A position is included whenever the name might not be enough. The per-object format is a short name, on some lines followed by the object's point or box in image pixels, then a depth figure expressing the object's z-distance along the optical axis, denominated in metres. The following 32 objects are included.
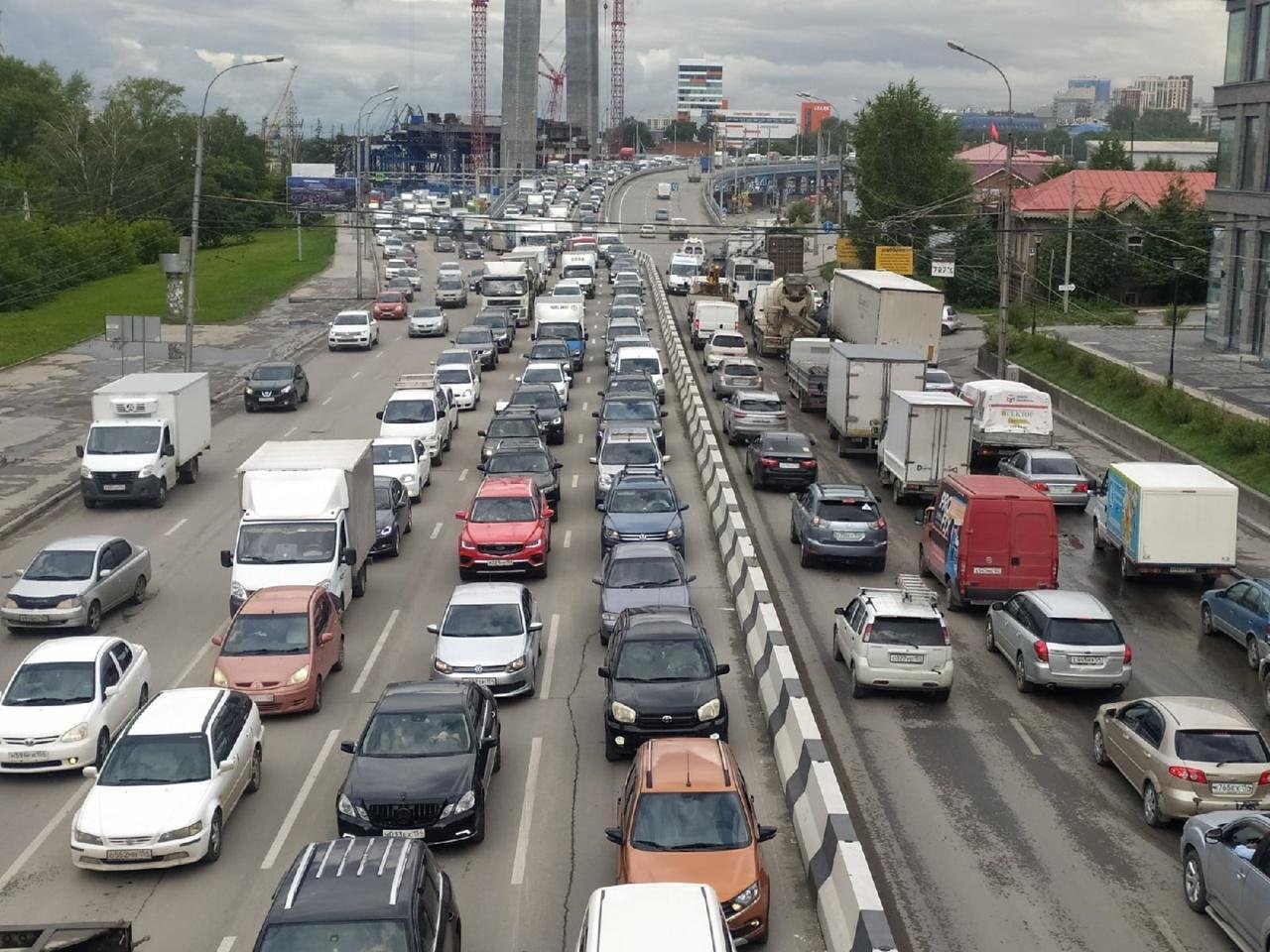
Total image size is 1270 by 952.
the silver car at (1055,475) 33.44
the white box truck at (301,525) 23.36
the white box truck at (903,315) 45.22
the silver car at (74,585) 23.58
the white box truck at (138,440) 32.69
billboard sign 134.38
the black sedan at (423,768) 14.98
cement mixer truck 57.25
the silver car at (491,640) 20.08
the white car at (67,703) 17.56
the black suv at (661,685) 17.66
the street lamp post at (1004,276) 44.06
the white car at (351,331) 60.09
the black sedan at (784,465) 34.47
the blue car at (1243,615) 22.84
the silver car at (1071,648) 20.67
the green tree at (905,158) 88.06
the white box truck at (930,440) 31.69
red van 24.47
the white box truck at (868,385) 36.97
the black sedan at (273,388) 46.12
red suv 26.41
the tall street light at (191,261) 42.78
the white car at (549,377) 44.97
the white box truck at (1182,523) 26.66
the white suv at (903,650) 20.31
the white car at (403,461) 33.02
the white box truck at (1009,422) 37.50
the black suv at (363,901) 10.82
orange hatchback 13.03
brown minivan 19.44
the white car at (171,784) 14.66
